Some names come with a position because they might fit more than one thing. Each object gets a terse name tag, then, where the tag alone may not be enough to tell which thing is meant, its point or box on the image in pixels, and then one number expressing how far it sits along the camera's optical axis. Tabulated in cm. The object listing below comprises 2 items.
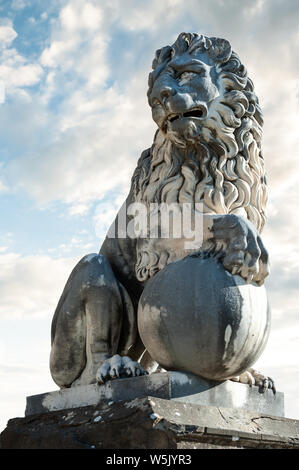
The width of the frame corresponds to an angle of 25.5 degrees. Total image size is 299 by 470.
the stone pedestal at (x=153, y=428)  389
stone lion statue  498
